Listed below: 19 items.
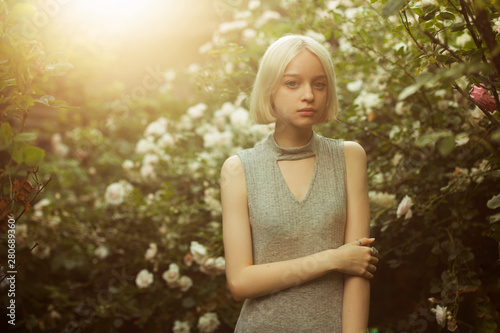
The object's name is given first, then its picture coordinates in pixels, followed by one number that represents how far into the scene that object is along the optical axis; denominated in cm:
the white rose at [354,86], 244
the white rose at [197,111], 304
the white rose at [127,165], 323
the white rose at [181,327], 231
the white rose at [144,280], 236
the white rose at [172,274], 227
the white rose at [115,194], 276
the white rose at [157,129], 305
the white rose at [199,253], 205
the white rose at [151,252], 247
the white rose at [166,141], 295
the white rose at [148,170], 301
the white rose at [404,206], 164
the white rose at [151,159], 300
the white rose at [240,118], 273
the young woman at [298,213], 137
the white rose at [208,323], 222
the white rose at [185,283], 230
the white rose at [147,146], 304
